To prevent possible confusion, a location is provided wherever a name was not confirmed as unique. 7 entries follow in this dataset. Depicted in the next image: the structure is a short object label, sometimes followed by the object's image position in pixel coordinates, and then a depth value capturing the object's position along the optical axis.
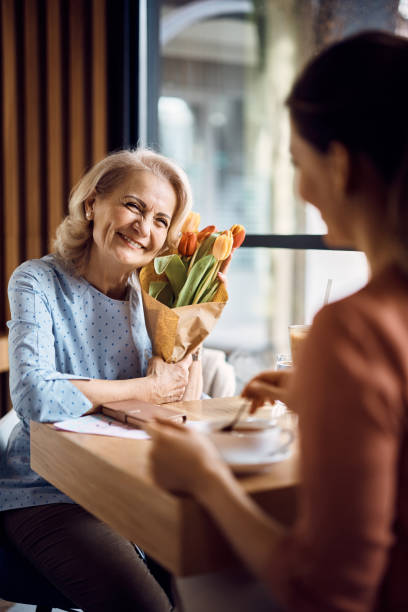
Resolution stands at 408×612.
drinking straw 1.26
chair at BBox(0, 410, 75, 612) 1.56
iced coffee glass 1.53
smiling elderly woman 1.41
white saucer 1.00
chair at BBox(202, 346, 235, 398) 2.08
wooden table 0.92
